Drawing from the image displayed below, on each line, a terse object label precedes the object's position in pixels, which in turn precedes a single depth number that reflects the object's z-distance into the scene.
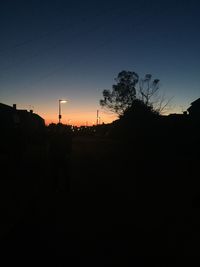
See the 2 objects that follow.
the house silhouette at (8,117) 7.68
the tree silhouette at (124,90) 34.62
